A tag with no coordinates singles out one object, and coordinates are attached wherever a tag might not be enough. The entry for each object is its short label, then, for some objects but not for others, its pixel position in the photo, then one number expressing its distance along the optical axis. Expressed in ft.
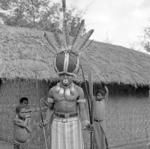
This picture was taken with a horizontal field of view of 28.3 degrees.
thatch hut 23.39
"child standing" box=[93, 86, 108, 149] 20.89
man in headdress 13.80
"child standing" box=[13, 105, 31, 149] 18.20
